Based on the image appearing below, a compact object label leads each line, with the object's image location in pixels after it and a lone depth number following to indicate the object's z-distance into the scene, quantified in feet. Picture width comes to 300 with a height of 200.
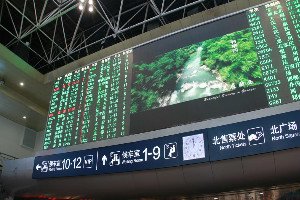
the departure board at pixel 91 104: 26.94
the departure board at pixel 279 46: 21.13
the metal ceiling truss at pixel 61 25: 36.37
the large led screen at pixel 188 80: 22.17
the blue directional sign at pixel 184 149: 19.30
